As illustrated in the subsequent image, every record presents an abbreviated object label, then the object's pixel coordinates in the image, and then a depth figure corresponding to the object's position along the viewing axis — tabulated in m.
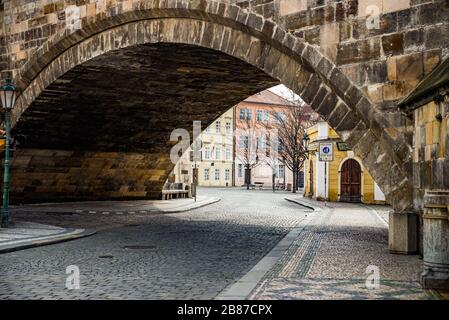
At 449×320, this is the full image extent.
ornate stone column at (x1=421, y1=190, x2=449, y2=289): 7.74
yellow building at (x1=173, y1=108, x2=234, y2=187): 77.19
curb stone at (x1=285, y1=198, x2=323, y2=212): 27.23
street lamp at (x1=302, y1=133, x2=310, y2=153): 39.91
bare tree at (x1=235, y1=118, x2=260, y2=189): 80.62
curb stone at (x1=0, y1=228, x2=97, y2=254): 11.82
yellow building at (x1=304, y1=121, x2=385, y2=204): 34.41
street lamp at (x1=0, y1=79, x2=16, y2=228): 16.09
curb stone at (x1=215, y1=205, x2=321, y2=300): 7.34
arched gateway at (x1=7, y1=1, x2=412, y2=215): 12.02
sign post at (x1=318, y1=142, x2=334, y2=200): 26.20
